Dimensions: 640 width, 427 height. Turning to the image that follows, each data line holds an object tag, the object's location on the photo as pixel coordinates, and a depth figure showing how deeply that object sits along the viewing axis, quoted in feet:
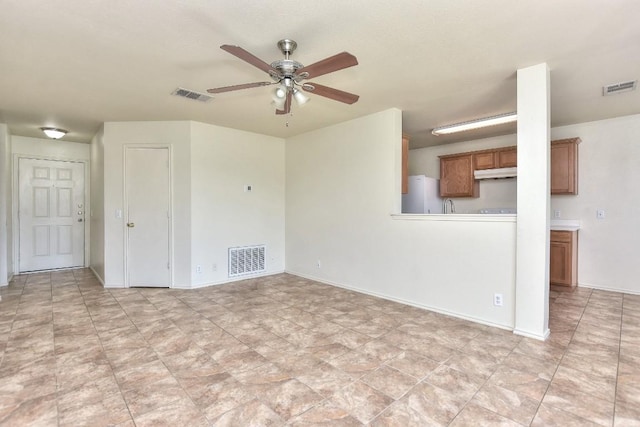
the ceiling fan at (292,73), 6.56
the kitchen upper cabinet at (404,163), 14.52
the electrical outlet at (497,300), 10.23
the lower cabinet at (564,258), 14.98
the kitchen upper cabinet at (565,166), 15.11
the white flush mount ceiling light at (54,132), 15.83
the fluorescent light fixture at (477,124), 13.31
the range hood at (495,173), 16.37
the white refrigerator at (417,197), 17.06
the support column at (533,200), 9.07
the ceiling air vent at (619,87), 10.44
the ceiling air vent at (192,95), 11.13
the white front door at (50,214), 18.20
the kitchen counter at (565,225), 15.12
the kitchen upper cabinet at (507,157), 16.53
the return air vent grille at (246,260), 16.55
